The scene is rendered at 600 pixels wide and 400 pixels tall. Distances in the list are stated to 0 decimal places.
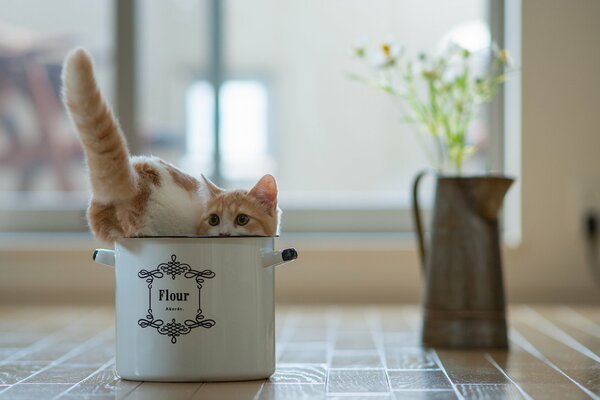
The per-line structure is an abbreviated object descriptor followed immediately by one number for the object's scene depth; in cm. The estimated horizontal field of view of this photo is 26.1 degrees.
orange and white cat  151
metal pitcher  195
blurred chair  319
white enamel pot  157
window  306
